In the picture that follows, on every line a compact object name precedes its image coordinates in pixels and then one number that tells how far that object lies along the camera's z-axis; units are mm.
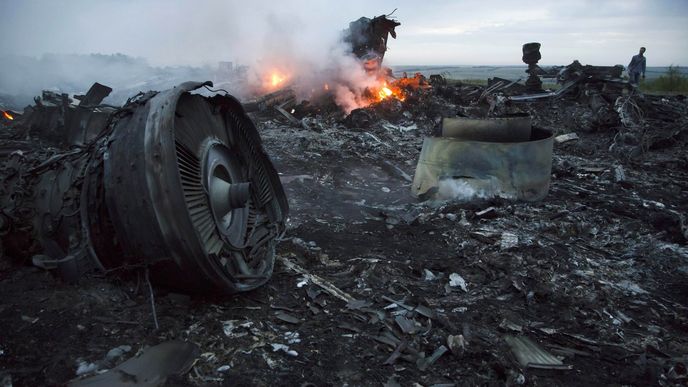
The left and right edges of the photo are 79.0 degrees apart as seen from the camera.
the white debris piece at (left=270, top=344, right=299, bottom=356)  2695
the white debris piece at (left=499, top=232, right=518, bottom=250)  4722
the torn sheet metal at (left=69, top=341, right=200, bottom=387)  2285
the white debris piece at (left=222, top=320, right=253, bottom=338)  2834
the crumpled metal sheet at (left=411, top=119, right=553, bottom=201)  5973
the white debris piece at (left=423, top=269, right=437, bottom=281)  4072
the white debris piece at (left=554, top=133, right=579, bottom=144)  11105
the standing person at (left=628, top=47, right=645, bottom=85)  16172
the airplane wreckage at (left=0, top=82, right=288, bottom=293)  2555
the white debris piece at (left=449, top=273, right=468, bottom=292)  3908
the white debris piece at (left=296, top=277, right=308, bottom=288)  3639
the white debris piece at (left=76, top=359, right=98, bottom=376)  2336
